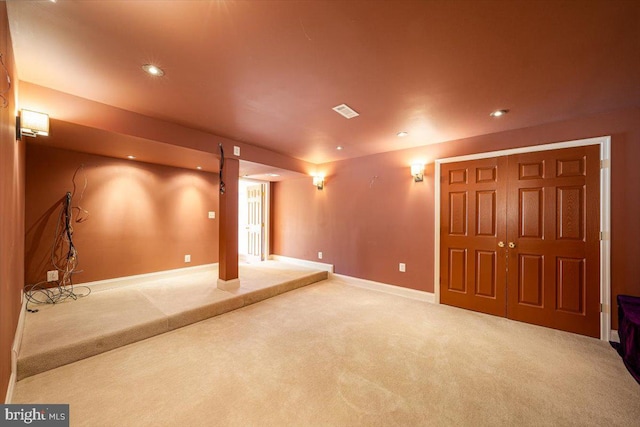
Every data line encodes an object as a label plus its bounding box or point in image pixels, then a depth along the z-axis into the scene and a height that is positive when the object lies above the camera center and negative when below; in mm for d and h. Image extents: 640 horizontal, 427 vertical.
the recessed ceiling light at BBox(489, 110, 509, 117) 2635 +1164
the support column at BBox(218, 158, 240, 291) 3715 -251
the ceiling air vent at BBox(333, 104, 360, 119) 2590 +1176
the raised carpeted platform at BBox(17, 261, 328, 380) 2105 -1181
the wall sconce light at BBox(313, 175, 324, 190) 5223 +743
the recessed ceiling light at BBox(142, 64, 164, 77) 1922 +1195
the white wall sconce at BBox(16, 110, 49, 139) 2047 +791
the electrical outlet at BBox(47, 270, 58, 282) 3314 -881
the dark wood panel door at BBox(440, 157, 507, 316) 3264 -282
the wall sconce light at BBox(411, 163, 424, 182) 3855 +726
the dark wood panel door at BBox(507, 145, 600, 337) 2719 -280
